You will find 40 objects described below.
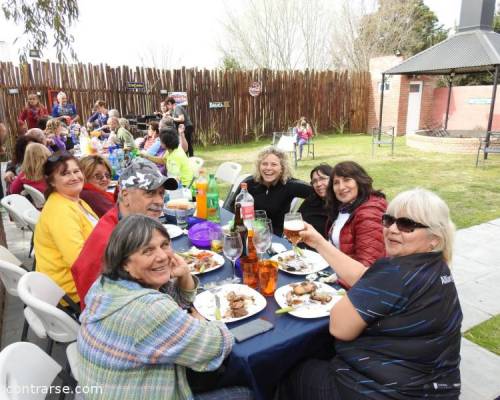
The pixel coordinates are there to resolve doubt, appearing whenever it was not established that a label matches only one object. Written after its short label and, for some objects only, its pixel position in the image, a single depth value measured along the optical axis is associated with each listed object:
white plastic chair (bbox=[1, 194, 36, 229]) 3.38
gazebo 10.00
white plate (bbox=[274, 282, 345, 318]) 1.68
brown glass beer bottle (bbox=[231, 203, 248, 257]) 2.23
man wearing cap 1.89
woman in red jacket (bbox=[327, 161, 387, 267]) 2.31
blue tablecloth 1.48
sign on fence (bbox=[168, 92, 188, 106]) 11.55
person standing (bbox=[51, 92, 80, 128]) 9.02
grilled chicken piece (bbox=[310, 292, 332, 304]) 1.78
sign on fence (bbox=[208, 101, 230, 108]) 12.48
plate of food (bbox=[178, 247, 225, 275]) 2.16
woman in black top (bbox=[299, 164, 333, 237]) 3.12
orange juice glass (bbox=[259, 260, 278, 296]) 1.87
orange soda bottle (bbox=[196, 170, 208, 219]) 3.13
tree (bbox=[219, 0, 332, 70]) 22.64
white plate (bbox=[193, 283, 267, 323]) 1.71
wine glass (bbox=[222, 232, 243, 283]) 1.94
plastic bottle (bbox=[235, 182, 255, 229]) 2.18
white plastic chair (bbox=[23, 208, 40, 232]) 3.20
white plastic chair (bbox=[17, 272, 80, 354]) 1.75
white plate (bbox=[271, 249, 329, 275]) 2.10
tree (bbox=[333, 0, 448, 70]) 22.72
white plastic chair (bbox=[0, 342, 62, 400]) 1.26
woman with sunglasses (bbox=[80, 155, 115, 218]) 3.00
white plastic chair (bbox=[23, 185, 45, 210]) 3.97
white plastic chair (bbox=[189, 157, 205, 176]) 5.05
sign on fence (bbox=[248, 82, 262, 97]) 13.20
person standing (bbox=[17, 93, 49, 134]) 8.87
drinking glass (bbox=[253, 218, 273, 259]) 2.05
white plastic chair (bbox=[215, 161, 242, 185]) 5.01
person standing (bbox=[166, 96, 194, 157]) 8.97
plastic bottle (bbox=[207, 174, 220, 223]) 3.12
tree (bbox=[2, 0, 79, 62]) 4.83
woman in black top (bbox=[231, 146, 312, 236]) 3.48
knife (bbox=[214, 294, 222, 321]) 1.67
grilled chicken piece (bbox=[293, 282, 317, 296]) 1.83
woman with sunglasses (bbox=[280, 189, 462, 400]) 1.43
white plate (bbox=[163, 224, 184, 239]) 2.76
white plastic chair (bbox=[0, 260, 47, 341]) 2.16
